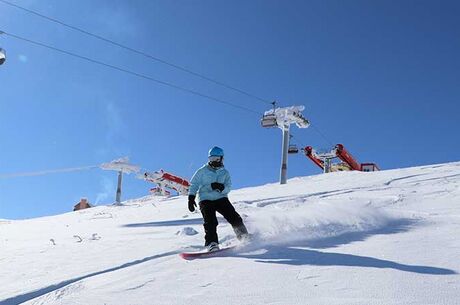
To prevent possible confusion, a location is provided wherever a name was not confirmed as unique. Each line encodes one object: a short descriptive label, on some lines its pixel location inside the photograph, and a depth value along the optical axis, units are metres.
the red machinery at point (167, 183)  41.34
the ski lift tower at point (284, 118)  23.83
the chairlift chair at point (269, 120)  24.05
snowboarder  7.13
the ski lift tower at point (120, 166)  33.12
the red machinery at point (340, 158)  35.62
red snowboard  5.96
